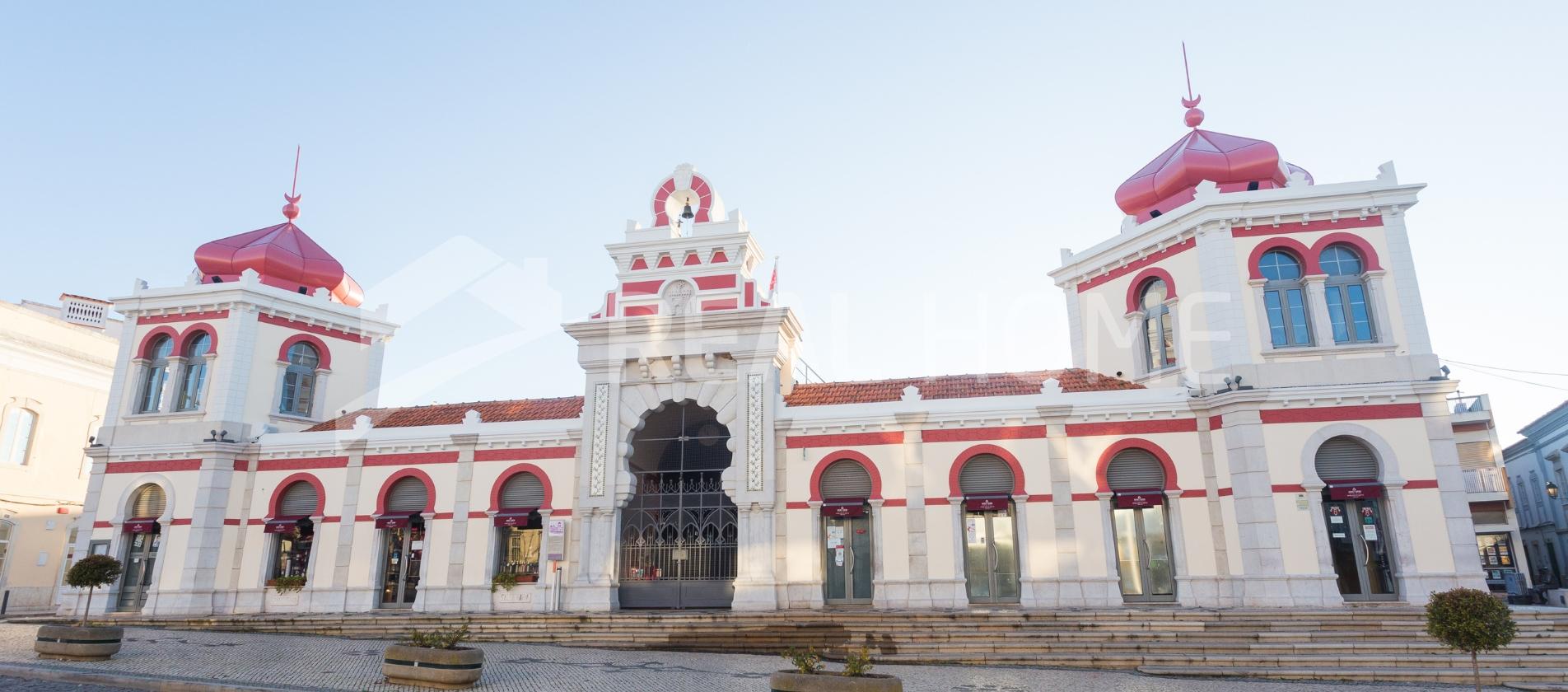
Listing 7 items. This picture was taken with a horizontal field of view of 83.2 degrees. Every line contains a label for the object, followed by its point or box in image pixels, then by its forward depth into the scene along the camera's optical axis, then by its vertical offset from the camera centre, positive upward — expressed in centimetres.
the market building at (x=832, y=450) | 1961 +319
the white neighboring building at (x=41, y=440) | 2948 +483
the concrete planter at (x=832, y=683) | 1101 -129
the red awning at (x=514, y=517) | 2367 +161
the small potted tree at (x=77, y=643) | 1492 -99
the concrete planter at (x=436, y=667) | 1294 -125
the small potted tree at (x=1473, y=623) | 1170 -63
